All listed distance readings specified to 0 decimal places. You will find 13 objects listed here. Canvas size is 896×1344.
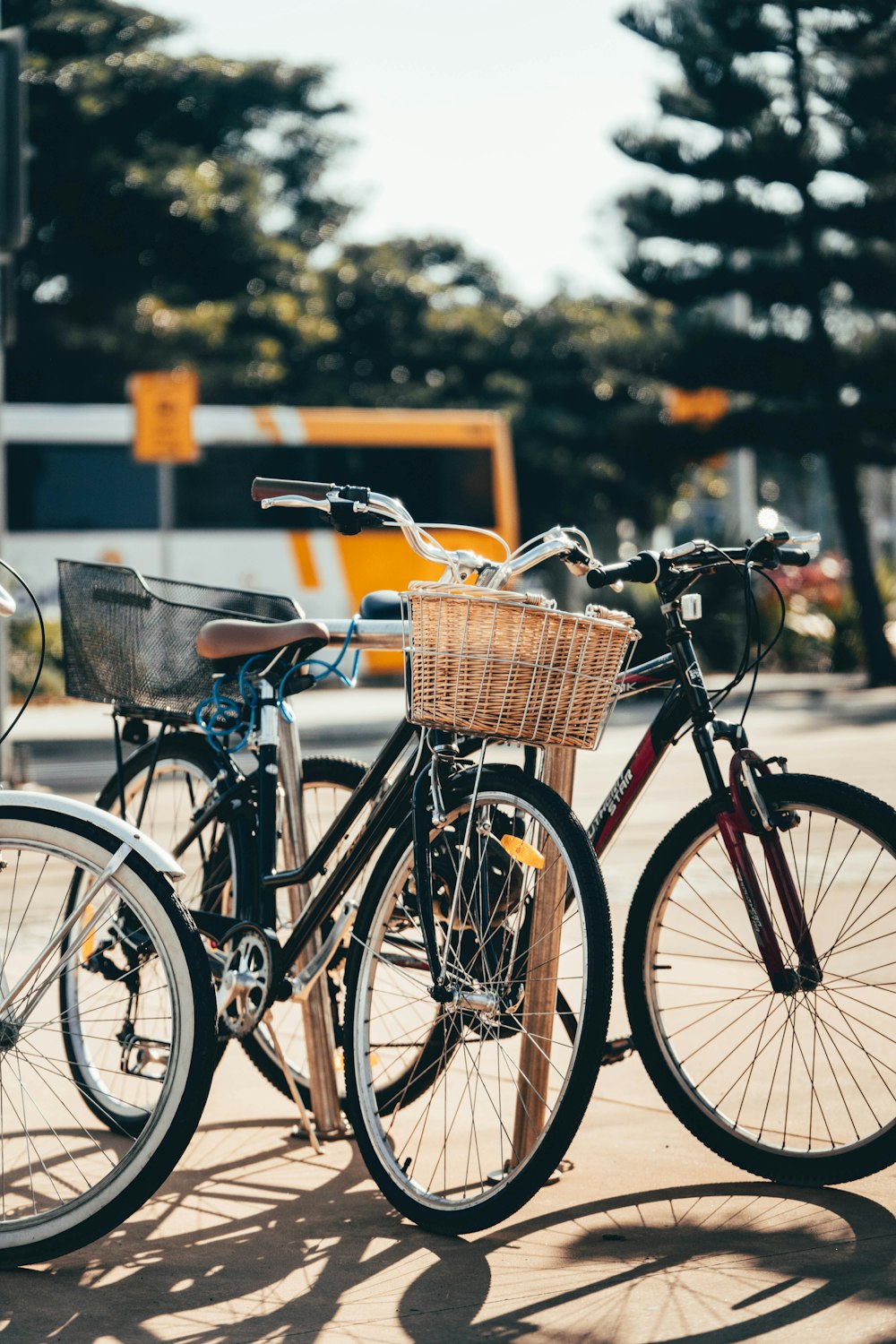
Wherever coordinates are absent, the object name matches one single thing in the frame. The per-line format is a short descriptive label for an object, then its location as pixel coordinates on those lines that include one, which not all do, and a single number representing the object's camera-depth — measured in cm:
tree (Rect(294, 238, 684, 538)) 3200
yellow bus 2080
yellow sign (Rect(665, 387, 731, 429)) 2150
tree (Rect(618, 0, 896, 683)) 2022
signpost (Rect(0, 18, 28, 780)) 832
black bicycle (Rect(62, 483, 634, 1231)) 301
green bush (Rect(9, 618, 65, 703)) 1762
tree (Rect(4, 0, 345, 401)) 2467
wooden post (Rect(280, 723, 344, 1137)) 361
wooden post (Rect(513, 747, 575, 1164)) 318
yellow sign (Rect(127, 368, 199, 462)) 1337
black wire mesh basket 380
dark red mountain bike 322
